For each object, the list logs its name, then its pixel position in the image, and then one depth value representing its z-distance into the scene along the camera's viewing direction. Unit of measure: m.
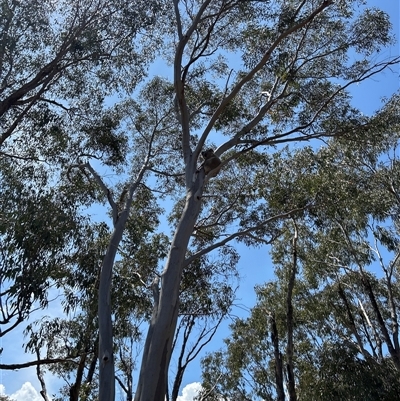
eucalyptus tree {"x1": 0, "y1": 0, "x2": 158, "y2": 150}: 6.77
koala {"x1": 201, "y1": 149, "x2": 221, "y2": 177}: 5.90
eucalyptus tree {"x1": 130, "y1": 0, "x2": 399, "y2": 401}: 6.41
